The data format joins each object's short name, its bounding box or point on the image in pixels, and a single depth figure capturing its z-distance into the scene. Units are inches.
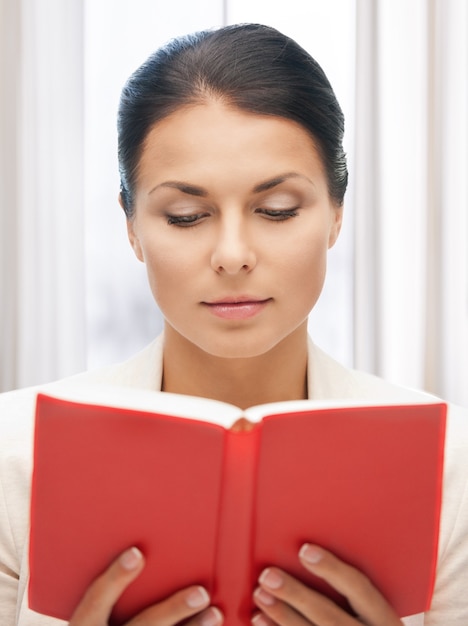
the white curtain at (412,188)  97.3
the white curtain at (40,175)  95.2
